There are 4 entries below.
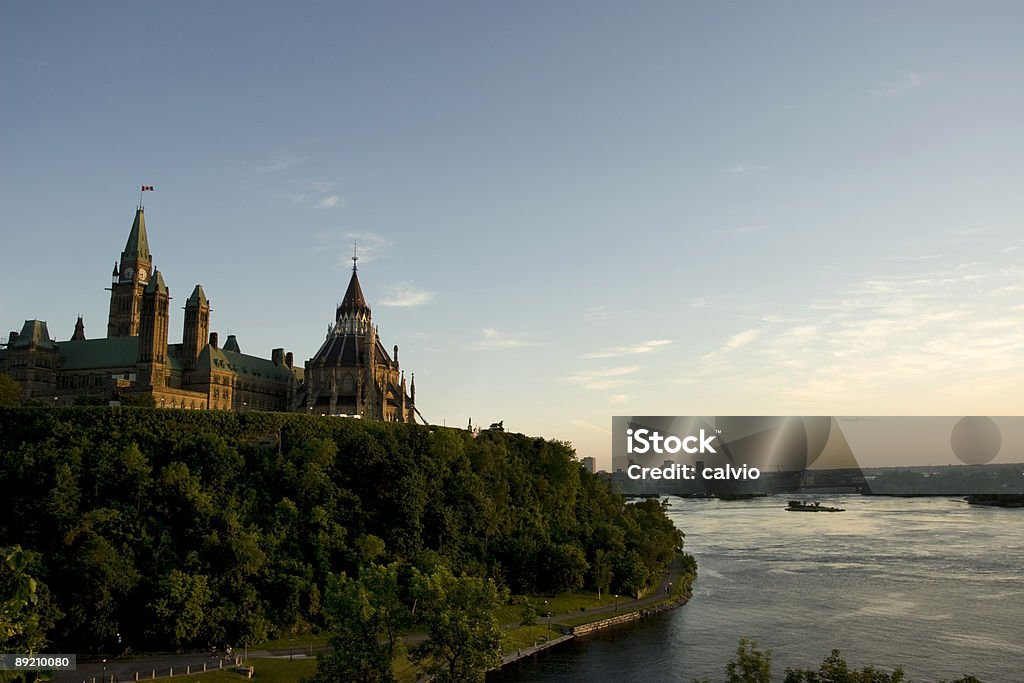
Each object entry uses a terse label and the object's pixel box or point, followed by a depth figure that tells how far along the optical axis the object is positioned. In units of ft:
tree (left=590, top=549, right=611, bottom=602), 311.06
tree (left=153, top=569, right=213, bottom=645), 222.69
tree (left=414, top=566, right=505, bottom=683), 176.35
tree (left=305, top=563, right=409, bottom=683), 172.65
